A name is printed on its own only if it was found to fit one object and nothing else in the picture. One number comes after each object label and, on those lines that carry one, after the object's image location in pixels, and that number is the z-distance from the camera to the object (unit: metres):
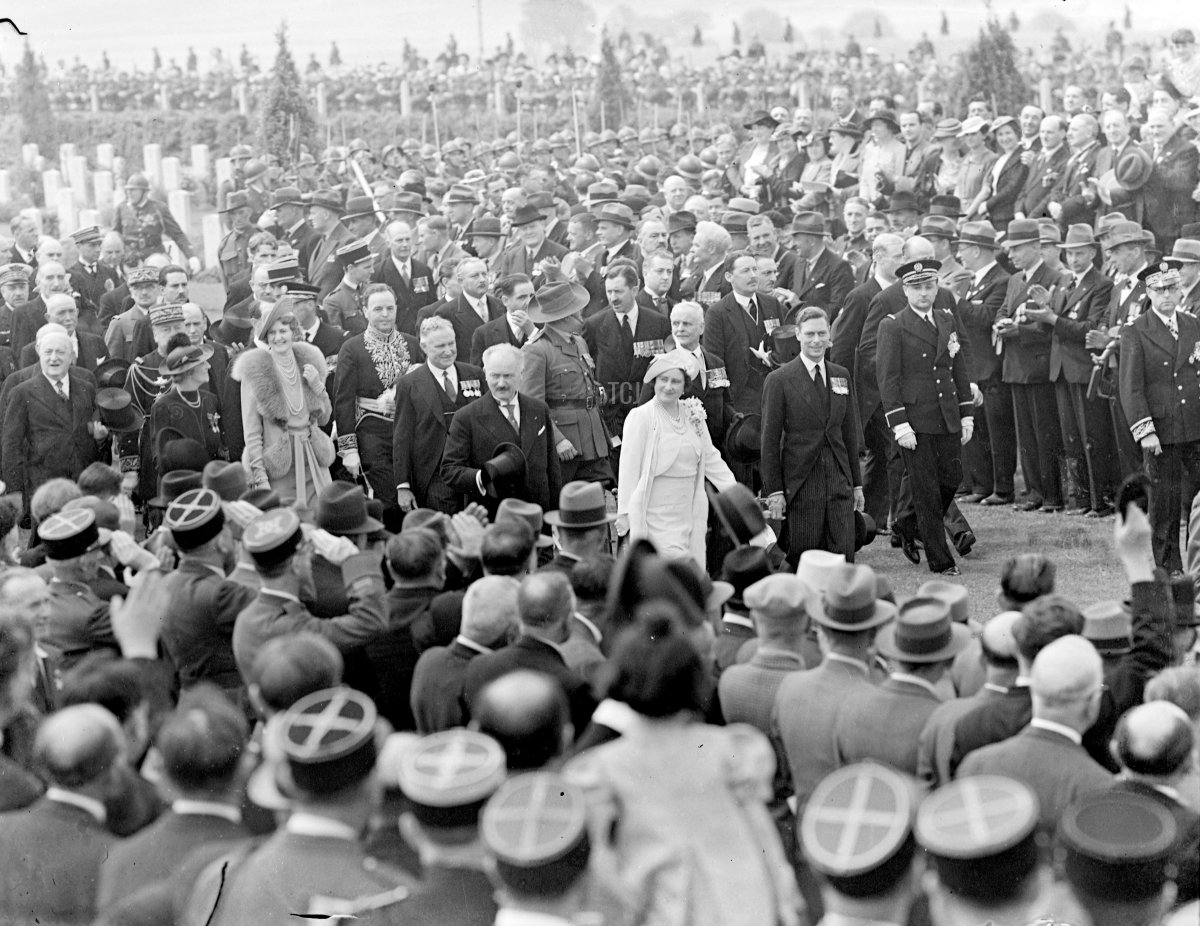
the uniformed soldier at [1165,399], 10.61
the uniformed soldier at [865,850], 4.11
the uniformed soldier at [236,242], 17.31
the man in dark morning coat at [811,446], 10.24
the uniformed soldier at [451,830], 4.30
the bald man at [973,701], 5.16
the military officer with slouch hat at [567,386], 10.47
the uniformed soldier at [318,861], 4.29
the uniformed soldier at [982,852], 4.15
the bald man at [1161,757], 4.44
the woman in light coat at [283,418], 9.74
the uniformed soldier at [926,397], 11.07
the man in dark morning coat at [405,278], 14.36
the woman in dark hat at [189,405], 10.09
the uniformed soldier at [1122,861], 4.22
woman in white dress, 9.30
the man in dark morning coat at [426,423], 10.05
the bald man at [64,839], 4.66
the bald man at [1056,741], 4.66
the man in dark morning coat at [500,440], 9.52
